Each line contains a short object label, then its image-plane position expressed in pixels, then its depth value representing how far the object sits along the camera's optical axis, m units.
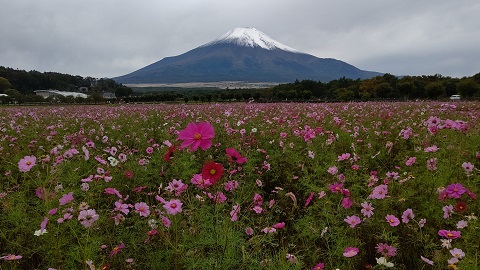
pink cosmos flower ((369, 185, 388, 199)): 1.97
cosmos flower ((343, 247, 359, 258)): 1.59
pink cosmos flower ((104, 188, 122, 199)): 1.88
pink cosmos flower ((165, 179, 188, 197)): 1.92
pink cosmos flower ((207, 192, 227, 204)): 1.81
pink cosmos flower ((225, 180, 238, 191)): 2.16
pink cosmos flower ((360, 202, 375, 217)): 2.05
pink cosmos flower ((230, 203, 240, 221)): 1.69
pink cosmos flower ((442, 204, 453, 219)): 1.93
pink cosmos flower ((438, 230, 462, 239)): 1.66
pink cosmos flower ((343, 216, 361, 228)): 1.94
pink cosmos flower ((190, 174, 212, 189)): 1.54
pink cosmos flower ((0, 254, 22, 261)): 1.51
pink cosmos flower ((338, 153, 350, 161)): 2.71
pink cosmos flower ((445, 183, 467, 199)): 1.85
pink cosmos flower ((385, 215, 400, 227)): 1.89
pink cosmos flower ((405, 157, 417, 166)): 2.42
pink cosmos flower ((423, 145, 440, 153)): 2.35
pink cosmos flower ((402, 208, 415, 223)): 1.96
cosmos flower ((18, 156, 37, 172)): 1.74
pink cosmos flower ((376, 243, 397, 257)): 1.71
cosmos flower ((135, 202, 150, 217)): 1.91
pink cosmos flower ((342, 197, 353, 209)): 1.96
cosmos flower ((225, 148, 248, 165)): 1.49
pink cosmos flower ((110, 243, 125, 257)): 1.72
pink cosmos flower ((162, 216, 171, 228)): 1.78
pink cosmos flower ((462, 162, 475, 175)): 2.27
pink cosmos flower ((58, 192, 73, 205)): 1.69
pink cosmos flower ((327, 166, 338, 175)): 2.45
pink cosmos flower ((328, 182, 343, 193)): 2.07
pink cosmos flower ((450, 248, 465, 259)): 1.61
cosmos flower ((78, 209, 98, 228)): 1.62
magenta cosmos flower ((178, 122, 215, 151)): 1.46
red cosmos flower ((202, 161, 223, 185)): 1.38
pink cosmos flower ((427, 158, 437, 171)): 2.24
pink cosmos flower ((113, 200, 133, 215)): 1.86
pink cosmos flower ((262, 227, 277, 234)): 1.80
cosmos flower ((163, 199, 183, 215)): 1.71
